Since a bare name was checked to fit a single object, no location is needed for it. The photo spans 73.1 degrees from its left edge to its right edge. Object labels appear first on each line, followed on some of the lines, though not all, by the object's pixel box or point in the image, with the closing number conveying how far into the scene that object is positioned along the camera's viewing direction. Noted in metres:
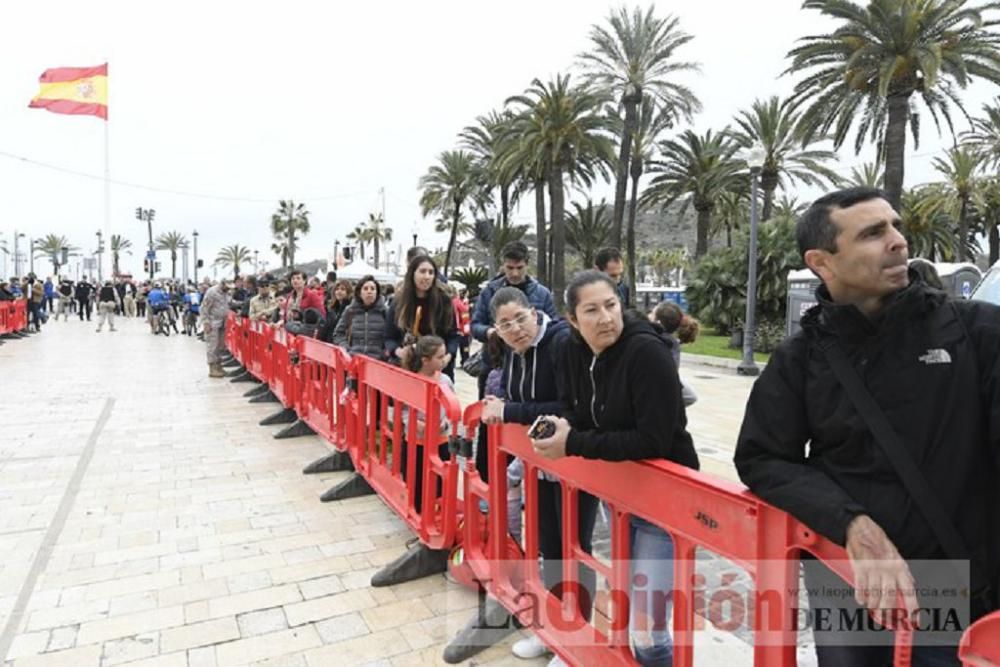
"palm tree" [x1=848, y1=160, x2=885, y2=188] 34.46
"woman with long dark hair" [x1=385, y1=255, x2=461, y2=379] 5.06
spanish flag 22.11
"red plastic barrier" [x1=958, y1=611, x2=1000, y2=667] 1.21
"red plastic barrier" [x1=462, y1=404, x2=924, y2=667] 1.66
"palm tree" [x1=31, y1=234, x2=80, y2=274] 92.75
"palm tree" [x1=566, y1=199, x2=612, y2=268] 35.34
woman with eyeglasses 2.83
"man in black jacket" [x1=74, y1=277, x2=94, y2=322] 29.44
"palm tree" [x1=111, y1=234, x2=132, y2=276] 90.66
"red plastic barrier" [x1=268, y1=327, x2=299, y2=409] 7.79
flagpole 28.03
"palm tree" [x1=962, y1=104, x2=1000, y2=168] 26.39
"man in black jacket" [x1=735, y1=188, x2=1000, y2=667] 1.44
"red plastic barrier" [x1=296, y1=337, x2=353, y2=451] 5.62
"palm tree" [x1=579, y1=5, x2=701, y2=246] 25.66
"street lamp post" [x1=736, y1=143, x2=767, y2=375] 13.39
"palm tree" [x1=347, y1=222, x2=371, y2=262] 80.44
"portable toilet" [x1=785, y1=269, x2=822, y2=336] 14.18
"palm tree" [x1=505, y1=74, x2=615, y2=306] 25.77
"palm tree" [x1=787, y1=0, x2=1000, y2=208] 16.03
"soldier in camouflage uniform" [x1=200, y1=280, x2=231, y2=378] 12.15
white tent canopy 23.75
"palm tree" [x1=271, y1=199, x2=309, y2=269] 74.94
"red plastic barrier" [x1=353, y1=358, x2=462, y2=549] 3.61
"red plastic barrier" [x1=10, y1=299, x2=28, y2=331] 20.42
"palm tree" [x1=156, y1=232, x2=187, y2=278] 93.19
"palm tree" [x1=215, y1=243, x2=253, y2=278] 101.25
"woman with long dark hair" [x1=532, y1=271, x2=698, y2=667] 2.12
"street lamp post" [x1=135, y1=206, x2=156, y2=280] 59.47
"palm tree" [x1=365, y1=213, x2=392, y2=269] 78.19
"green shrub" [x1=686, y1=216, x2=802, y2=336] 18.56
